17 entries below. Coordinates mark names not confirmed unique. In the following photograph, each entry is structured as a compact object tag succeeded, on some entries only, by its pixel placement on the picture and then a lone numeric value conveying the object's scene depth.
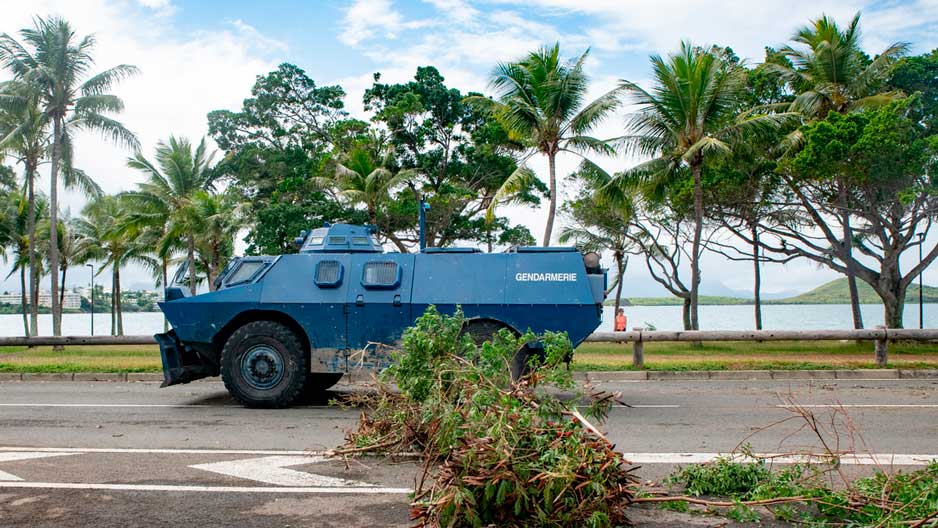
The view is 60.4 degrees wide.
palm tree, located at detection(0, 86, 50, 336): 28.50
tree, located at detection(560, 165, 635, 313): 37.75
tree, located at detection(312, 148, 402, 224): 28.58
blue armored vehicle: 11.11
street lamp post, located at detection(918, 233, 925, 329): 34.02
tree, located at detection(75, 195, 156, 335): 44.38
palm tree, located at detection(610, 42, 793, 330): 22.22
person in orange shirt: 28.69
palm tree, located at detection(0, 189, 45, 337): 39.91
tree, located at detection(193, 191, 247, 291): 34.56
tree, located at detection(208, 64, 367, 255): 31.73
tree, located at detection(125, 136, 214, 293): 34.84
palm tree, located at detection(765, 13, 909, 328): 24.95
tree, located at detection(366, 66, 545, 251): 31.77
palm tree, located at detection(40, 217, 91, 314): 44.97
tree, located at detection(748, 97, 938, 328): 23.28
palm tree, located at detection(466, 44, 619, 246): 23.19
